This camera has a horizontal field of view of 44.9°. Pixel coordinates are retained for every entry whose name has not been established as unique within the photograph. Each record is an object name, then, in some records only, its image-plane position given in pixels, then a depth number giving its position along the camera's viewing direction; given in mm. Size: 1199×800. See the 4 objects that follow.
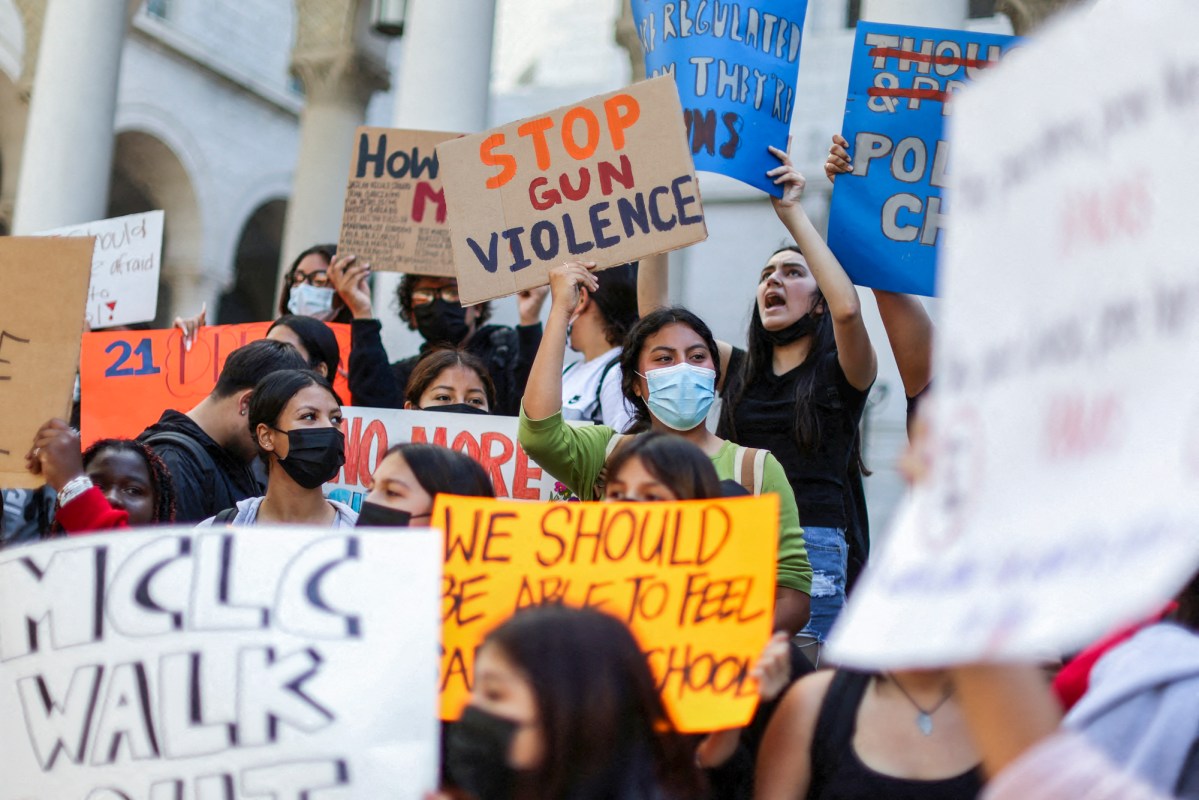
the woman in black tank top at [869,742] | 2486
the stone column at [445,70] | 9844
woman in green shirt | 3898
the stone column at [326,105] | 14250
